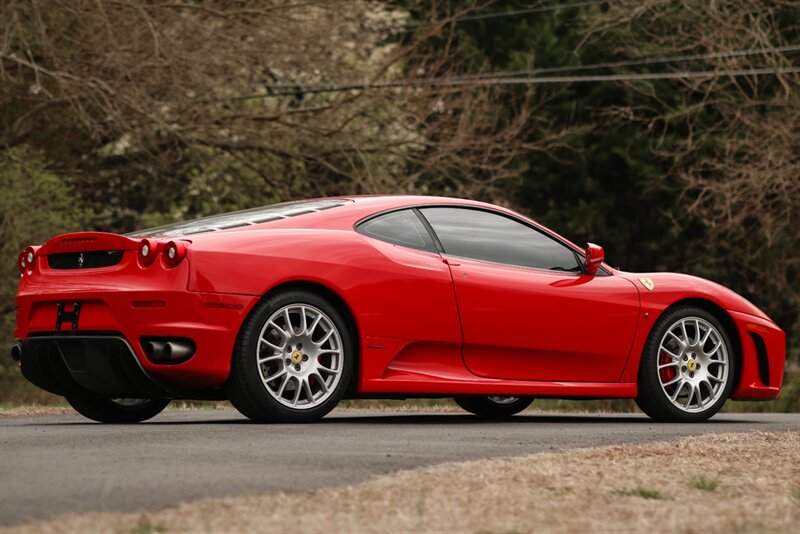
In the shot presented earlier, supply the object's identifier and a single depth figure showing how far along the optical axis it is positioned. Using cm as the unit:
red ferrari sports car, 1282
